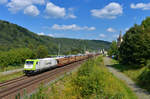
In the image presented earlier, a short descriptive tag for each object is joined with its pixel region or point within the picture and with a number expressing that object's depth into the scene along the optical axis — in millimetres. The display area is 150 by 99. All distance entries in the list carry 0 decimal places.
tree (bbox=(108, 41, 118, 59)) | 65338
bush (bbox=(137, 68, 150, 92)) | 17375
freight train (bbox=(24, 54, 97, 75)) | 24938
